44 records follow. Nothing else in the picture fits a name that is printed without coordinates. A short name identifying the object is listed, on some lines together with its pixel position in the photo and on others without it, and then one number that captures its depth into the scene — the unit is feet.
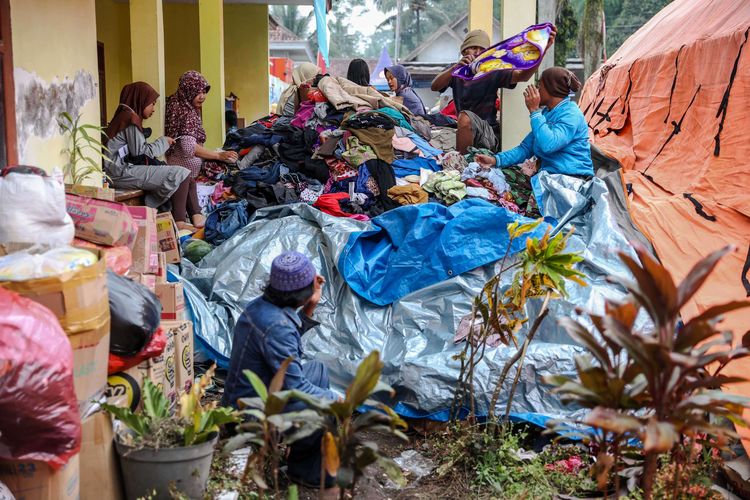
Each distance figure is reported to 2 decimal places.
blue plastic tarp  17.30
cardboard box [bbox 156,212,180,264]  18.52
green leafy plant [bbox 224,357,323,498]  8.42
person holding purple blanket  24.29
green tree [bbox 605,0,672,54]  107.86
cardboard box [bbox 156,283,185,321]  14.87
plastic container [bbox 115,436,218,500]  9.34
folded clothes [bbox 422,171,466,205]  20.88
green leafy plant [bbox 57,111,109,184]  16.69
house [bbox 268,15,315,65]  95.81
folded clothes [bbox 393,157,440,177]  22.80
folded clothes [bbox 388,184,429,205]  21.01
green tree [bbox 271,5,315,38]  176.65
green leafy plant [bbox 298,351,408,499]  8.13
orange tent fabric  16.65
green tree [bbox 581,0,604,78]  53.47
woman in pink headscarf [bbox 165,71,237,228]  23.50
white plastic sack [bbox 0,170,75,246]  10.70
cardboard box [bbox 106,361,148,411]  10.61
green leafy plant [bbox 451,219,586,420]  12.34
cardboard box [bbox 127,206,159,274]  15.26
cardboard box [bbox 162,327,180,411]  12.42
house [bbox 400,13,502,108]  132.67
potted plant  9.36
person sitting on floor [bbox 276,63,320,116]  27.53
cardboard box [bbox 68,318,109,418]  9.22
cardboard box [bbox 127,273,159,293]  14.58
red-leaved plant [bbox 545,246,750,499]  7.24
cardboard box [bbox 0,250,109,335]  8.93
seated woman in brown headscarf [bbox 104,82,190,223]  20.48
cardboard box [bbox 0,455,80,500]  8.47
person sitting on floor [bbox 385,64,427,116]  28.32
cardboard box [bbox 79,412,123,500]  9.44
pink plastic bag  8.00
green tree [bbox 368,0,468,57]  176.45
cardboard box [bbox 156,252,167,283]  15.83
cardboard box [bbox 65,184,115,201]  14.94
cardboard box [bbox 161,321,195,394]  13.34
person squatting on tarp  11.42
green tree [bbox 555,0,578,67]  51.67
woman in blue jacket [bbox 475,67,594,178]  20.58
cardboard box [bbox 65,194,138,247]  13.12
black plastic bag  10.35
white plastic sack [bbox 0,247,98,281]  8.96
